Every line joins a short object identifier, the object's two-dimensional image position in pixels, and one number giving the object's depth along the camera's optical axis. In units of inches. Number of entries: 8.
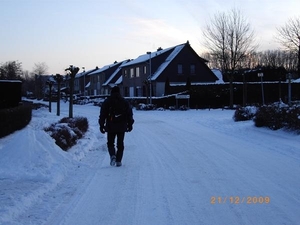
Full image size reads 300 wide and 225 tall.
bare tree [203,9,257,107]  1368.1
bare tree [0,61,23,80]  1851.9
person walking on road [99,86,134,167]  326.3
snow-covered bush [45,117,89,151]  399.5
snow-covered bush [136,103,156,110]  1401.3
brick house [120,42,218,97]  1833.2
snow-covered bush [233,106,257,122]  706.8
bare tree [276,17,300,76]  1638.8
